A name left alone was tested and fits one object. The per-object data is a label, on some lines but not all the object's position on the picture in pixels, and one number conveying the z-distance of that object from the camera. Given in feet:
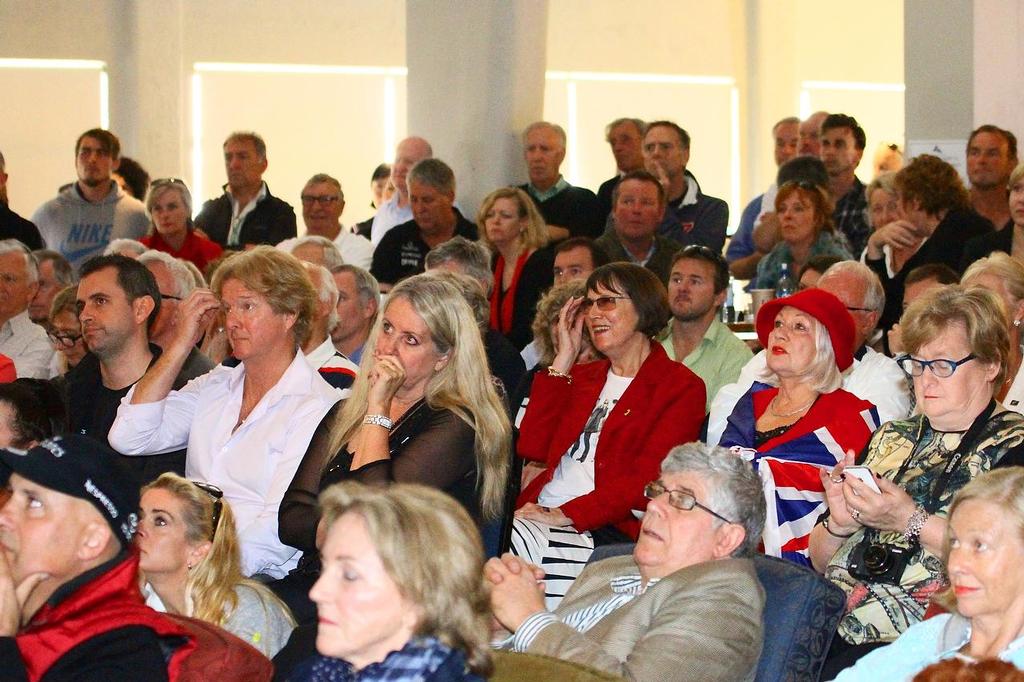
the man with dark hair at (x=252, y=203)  44.35
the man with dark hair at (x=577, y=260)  33.09
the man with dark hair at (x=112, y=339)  25.00
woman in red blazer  23.20
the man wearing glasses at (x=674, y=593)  14.59
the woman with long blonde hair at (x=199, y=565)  16.97
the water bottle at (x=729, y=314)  38.18
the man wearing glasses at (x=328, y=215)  42.85
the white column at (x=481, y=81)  46.78
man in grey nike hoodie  45.13
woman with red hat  20.86
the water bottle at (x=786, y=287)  36.11
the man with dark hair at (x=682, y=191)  41.60
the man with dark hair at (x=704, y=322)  29.16
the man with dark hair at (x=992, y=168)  35.74
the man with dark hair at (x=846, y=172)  41.40
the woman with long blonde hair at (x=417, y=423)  18.90
